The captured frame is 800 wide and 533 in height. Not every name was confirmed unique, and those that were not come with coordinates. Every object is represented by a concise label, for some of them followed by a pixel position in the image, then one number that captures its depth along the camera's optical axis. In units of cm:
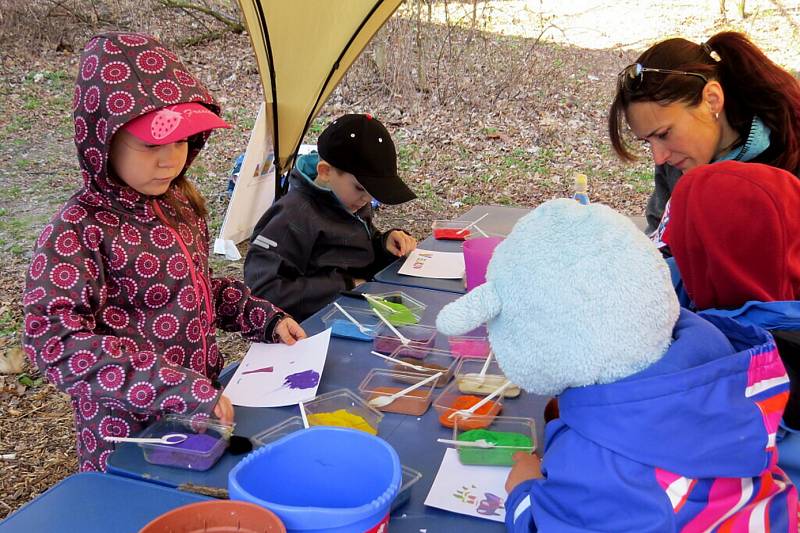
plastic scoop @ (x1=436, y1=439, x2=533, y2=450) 121
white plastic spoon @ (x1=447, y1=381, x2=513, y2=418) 131
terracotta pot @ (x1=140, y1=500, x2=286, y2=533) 84
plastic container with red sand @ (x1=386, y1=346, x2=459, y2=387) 151
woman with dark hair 180
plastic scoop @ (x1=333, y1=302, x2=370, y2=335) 175
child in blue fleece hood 83
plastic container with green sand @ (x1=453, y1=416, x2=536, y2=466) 119
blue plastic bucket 95
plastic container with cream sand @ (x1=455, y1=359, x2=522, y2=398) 141
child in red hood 113
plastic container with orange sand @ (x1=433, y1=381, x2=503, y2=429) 130
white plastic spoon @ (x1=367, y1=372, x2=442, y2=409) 139
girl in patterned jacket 124
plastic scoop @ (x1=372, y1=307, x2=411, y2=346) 166
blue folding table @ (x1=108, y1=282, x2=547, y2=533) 107
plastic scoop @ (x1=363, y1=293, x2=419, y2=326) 184
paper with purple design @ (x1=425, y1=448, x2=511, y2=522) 108
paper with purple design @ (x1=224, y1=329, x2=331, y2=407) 142
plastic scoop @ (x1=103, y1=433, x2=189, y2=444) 120
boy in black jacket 218
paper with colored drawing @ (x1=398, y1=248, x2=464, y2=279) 225
